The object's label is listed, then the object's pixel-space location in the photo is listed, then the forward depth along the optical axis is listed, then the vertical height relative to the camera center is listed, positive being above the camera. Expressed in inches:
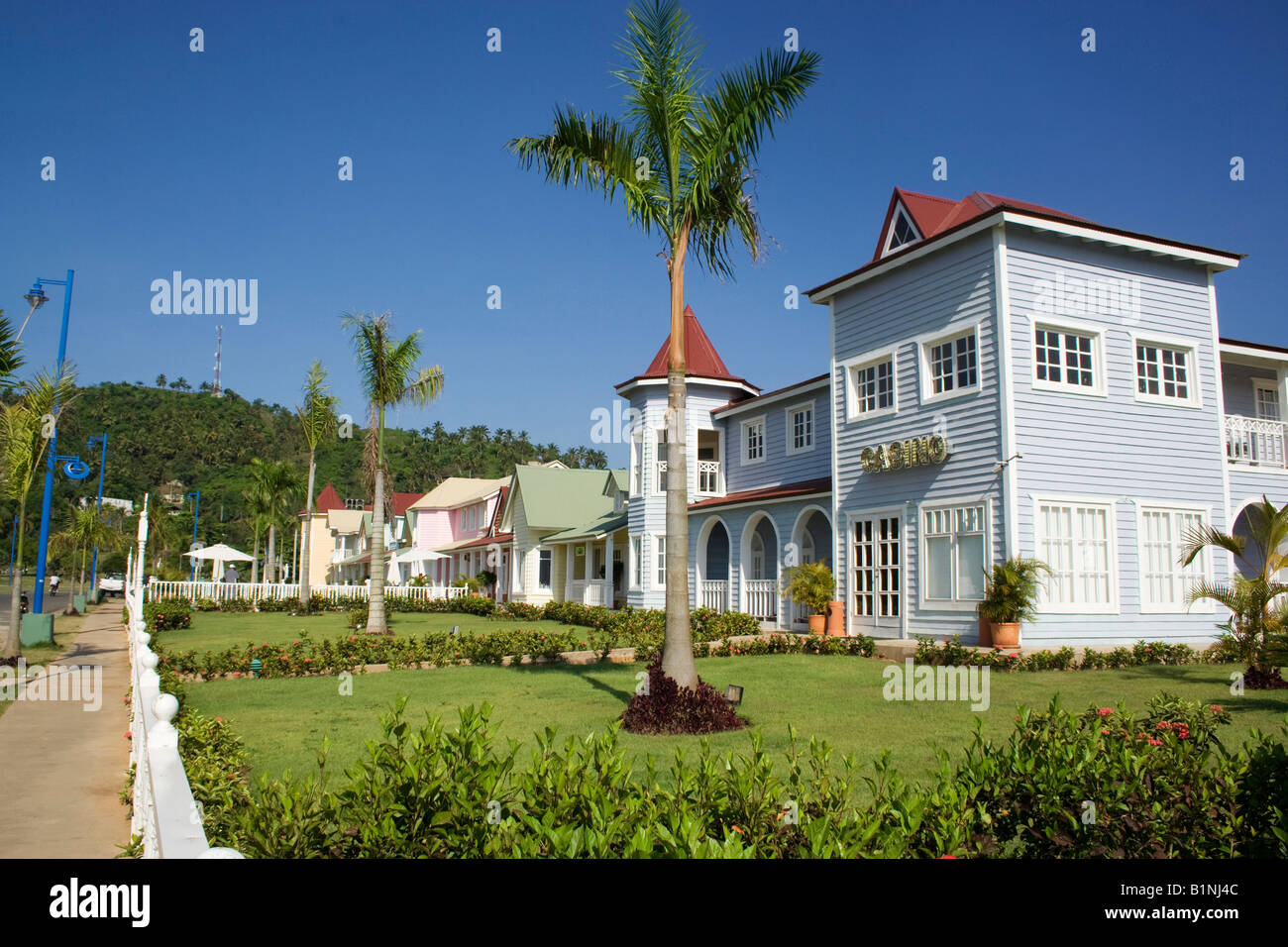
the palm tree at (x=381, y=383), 832.9 +175.2
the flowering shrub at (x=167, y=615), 892.0 -58.9
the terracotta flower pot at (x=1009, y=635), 550.6 -53.5
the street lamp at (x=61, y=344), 652.9 +166.8
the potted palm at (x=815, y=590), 713.6 -30.5
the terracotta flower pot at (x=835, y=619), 711.1 -54.4
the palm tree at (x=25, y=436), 586.2 +87.1
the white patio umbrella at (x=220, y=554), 1552.7 +11.4
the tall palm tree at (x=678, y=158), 382.6 +190.6
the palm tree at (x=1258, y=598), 437.4 -26.6
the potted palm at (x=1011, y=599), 549.3 -30.7
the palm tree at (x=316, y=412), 1044.5 +181.1
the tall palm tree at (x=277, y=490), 1594.5 +130.9
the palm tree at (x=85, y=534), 1304.1 +45.6
